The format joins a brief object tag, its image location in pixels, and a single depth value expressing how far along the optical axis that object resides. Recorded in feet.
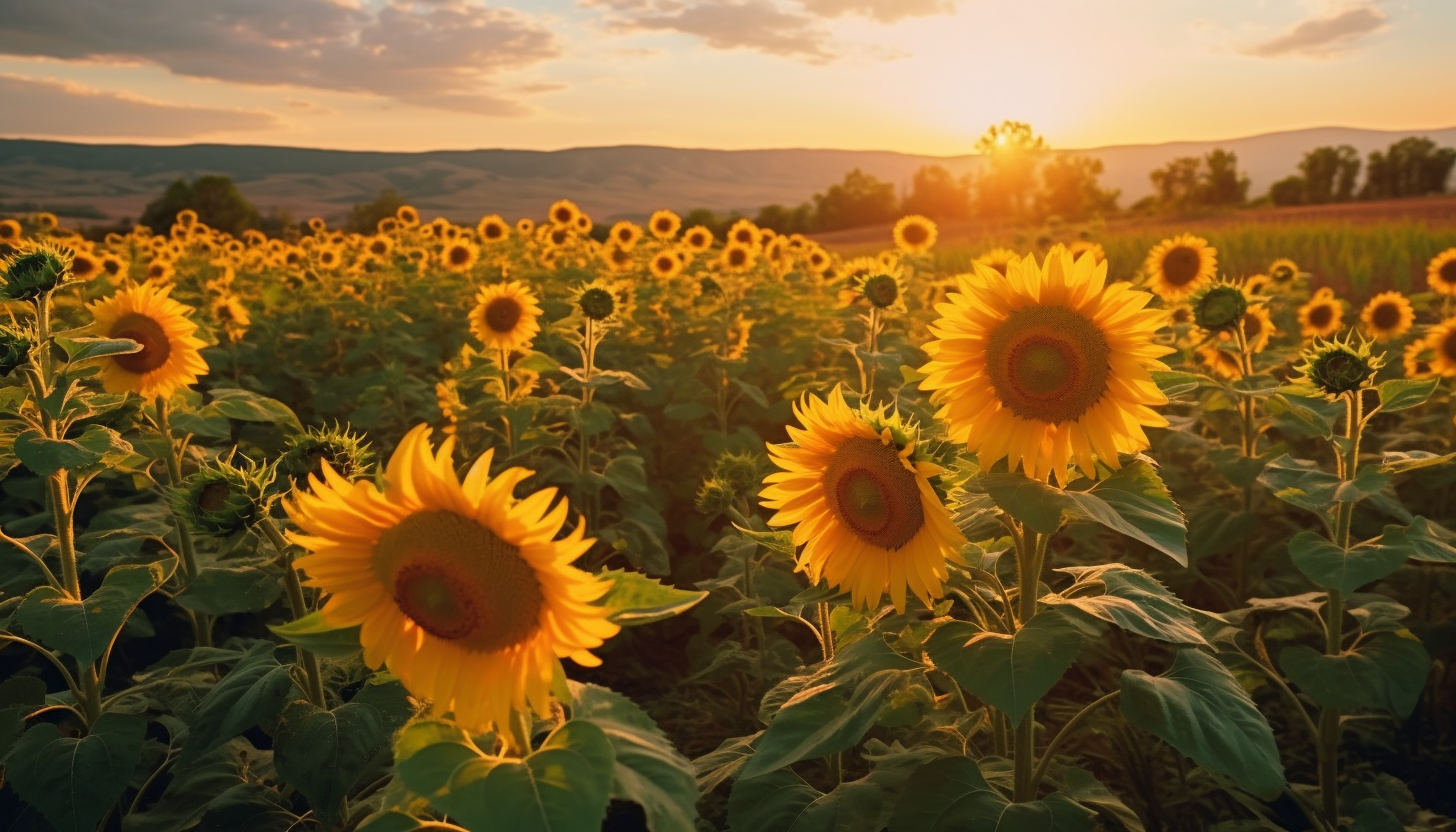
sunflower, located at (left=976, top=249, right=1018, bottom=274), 22.53
